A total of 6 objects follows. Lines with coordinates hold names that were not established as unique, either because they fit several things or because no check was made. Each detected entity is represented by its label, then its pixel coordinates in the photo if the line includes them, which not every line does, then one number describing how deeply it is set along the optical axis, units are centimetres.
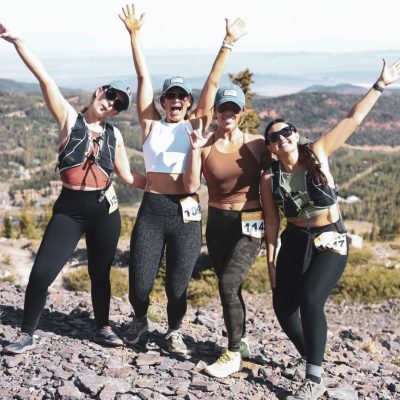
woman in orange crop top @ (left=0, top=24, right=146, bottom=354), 568
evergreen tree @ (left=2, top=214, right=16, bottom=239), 4484
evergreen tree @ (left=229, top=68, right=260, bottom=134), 2338
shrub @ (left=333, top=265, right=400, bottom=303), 1853
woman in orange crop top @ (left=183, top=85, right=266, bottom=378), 560
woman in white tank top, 587
